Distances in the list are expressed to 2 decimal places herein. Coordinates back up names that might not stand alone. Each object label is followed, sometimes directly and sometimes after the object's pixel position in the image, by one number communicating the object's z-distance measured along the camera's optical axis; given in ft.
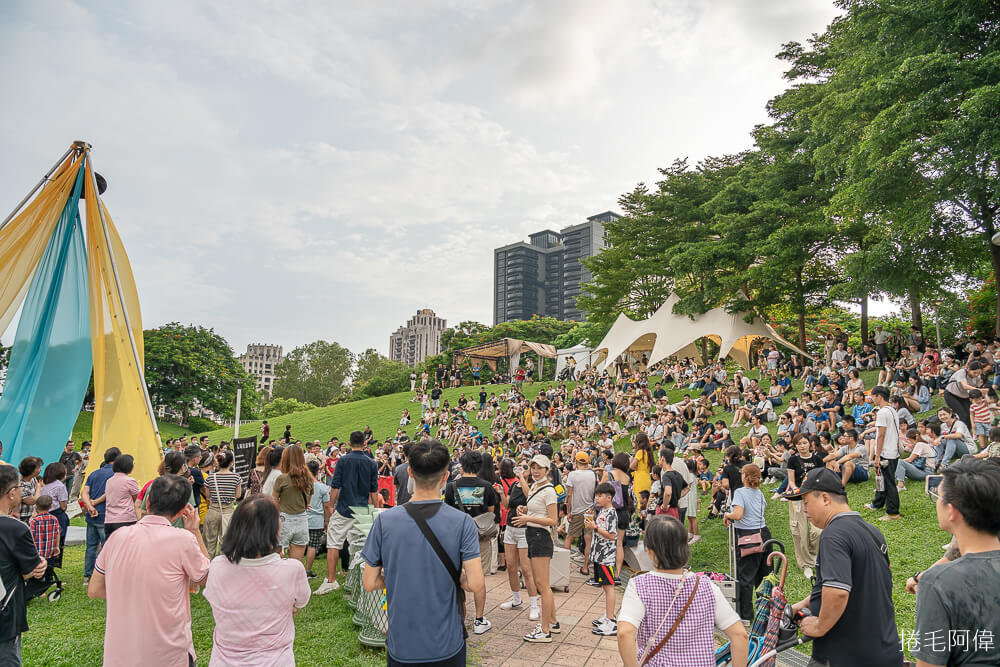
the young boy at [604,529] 18.28
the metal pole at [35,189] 28.14
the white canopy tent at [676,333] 74.84
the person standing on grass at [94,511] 19.29
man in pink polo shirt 8.51
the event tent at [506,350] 134.41
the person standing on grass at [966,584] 6.07
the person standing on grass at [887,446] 24.23
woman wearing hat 16.07
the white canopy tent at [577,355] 126.49
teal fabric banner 27.43
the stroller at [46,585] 9.65
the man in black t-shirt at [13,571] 9.02
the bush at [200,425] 130.30
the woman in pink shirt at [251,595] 8.14
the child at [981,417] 28.73
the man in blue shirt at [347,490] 20.24
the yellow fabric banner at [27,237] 28.27
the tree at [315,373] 232.12
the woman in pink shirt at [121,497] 17.79
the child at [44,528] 17.04
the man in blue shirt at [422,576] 8.39
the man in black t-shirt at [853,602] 8.40
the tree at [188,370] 126.82
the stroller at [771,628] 9.29
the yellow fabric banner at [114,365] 27.32
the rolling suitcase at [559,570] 20.88
